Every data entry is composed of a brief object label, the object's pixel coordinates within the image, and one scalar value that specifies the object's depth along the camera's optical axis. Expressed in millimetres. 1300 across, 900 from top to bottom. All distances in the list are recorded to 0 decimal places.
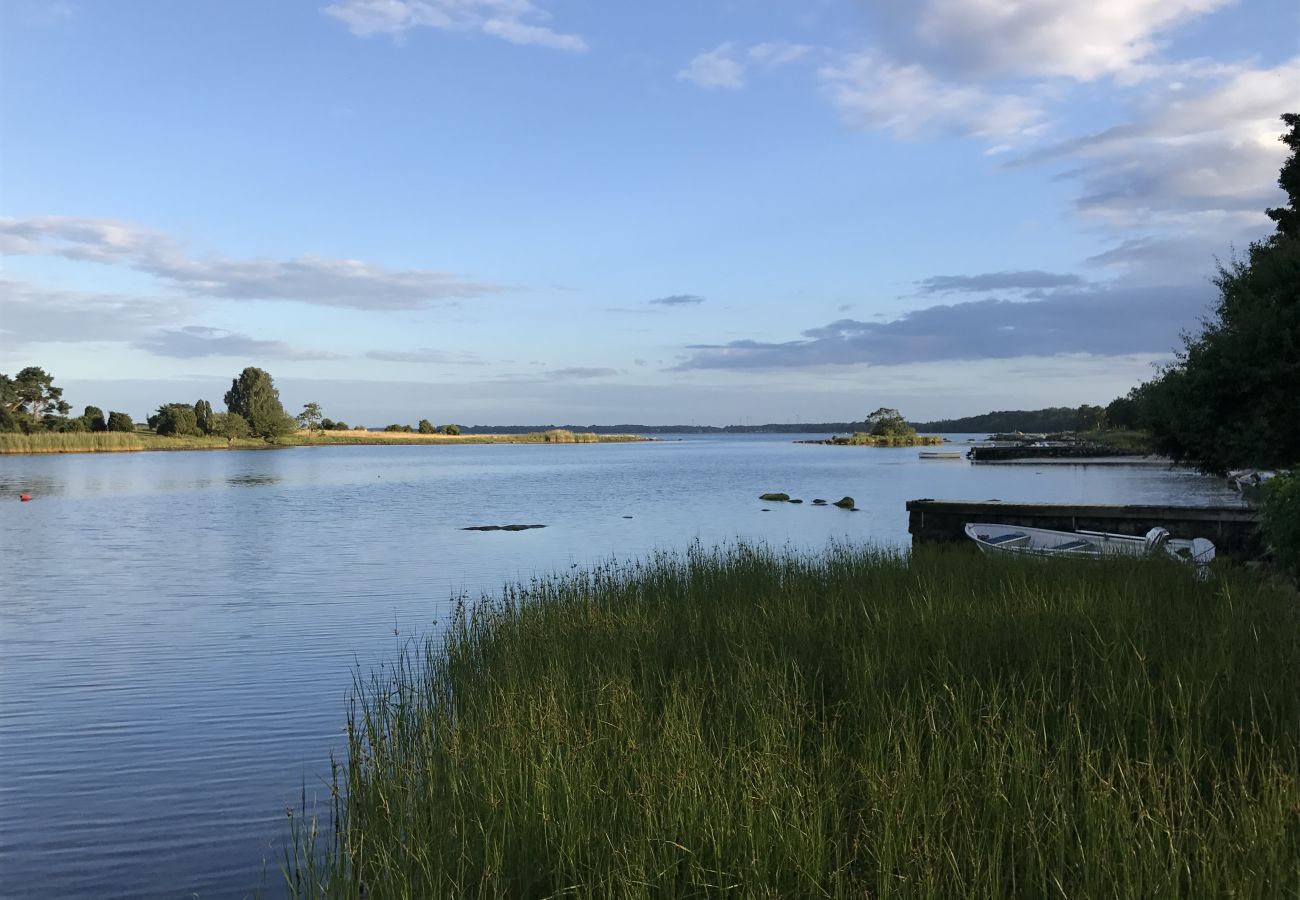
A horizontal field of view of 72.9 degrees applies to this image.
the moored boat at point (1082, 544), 15883
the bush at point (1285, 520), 11742
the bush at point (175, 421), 121938
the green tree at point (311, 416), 171000
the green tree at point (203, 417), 129375
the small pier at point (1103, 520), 19422
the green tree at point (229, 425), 130375
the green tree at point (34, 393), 99875
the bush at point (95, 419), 111062
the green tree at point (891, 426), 161250
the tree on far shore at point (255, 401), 139375
